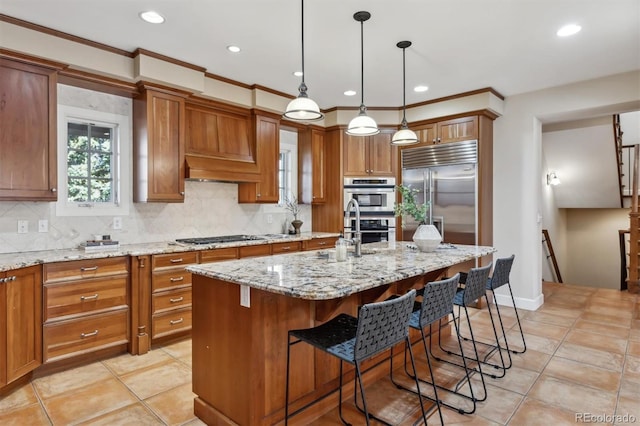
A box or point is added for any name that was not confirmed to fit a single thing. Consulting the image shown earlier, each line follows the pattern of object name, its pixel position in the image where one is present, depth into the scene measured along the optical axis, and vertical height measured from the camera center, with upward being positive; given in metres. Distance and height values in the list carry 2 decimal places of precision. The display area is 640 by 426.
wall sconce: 7.00 +0.68
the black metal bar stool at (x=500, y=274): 2.95 -0.50
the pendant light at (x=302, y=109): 2.41 +0.73
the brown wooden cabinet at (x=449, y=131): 4.55 +1.11
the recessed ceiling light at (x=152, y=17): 2.68 +1.52
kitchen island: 1.83 -0.60
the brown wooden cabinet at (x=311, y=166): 5.25 +0.73
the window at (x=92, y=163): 3.27 +0.53
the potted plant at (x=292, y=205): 5.25 +0.16
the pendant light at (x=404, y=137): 3.34 +0.73
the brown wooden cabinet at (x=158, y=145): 3.43 +0.70
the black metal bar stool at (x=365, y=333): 1.59 -0.60
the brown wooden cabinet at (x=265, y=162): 4.45 +0.68
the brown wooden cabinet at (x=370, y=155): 5.23 +0.88
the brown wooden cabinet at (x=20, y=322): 2.36 -0.73
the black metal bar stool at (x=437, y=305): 2.06 -0.54
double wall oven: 5.20 +0.15
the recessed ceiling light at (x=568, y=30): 2.89 +1.51
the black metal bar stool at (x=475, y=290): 2.52 -0.55
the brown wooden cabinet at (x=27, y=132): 2.68 +0.67
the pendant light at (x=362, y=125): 2.91 +0.74
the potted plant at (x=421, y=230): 2.99 -0.13
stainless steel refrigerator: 4.55 +0.39
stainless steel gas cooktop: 3.77 -0.25
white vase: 3.00 -0.20
